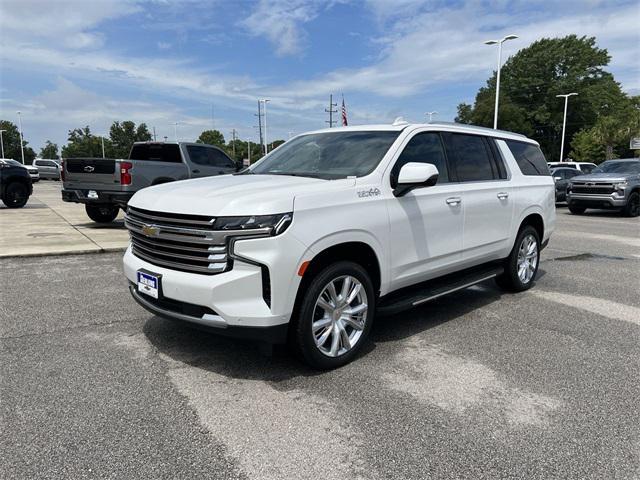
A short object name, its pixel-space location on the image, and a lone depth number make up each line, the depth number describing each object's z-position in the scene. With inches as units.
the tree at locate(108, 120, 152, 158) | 3690.9
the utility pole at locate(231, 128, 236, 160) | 4340.6
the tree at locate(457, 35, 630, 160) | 2664.9
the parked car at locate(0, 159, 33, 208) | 636.7
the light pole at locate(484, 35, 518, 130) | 1272.1
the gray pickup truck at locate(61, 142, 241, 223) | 418.6
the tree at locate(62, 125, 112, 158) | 3740.2
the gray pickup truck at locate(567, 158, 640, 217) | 629.9
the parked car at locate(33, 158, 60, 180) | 1755.7
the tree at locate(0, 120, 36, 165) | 3506.4
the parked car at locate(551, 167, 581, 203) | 804.0
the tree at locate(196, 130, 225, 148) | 4402.1
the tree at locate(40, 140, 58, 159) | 4450.3
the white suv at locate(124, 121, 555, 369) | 130.3
